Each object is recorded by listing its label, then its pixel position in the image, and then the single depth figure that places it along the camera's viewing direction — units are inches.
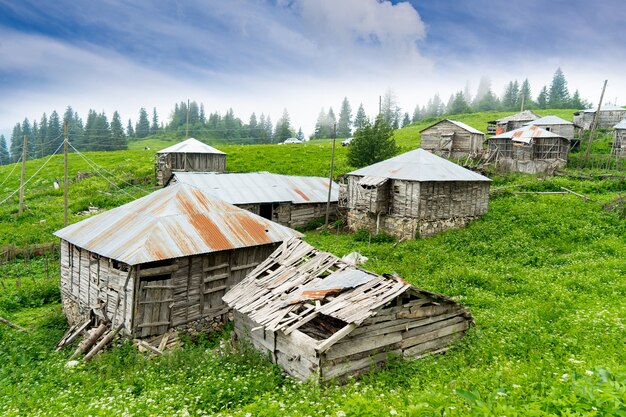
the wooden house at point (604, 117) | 2228.1
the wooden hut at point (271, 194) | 1177.4
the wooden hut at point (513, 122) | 2346.9
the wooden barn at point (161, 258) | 556.1
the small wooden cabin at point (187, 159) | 1736.0
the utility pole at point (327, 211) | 1202.7
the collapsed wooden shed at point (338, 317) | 386.6
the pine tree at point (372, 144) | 1599.4
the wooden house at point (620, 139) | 1676.9
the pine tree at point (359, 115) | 4817.9
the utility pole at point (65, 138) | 971.0
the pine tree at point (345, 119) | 5024.9
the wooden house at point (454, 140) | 1876.2
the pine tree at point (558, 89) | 4522.6
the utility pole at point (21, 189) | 1341.9
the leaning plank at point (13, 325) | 634.1
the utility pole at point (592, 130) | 1553.9
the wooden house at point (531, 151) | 1523.1
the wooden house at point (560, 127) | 1983.3
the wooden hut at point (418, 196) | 1001.5
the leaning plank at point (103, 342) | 529.1
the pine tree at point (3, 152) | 5101.4
